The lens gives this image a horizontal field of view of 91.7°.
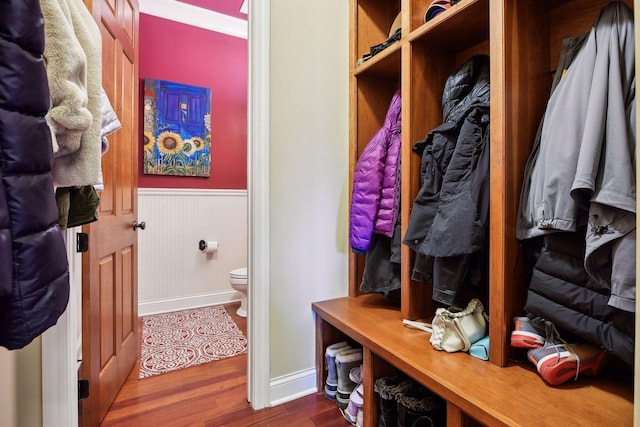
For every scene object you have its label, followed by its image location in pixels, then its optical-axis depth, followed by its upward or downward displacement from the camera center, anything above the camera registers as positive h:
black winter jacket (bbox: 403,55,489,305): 1.09 +0.07
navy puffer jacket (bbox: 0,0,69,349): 0.51 +0.05
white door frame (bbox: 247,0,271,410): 1.48 +0.05
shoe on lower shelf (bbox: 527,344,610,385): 0.88 -0.44
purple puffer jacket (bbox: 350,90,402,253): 1.49 +0.12
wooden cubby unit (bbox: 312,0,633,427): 0.86 -0.11
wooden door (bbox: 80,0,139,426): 1.29 -0.17
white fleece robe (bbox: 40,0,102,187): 0.67 +0.28
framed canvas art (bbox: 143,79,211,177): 2.78 +0.75
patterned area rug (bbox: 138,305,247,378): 1.92 -0.93
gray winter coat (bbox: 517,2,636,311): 0.76 +0.15
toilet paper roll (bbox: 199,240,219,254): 2.94 -0.35
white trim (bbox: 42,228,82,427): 1.07 -0.57
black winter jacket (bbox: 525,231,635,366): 0.78 -0.25
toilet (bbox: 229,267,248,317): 2.65 -0.61
